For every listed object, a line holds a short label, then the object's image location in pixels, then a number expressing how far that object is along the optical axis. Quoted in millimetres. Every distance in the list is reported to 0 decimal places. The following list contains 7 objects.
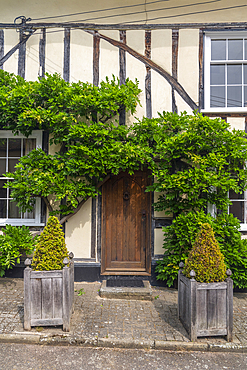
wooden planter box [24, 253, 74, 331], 3287
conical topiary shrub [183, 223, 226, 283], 3211
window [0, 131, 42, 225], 5355
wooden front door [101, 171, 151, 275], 5191
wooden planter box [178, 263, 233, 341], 3141
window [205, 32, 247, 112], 5363
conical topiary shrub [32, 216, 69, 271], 3350
